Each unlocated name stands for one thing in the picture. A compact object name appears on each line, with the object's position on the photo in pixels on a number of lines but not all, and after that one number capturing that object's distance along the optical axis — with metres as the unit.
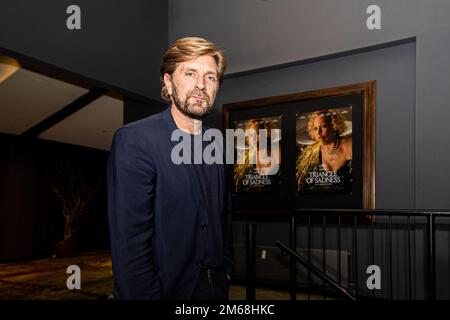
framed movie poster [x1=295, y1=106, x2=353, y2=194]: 4.19
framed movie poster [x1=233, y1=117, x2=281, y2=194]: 4.68
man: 1.27
